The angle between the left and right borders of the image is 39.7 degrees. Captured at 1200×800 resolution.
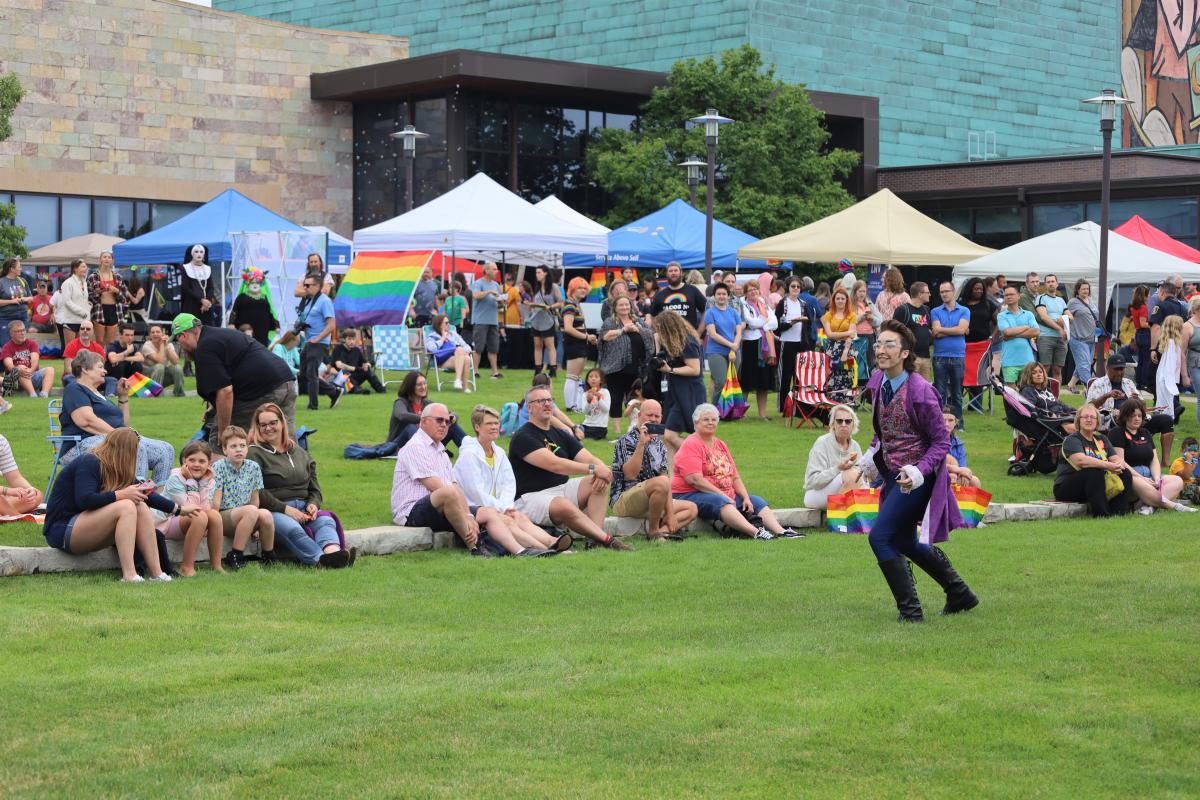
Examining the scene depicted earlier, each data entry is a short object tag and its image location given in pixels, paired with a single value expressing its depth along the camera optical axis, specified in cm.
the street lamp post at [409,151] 3192
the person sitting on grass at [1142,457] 1510
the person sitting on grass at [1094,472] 1478
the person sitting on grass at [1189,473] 1558
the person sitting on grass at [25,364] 2138
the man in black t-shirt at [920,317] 1902
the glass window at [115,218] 4003
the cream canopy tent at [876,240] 2345
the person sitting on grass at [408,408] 1593
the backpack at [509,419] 1744
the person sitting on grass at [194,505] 1083
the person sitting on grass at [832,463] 1395
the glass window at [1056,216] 4194
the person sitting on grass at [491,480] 1218
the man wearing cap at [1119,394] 1706
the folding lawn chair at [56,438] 1272
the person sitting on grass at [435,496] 1203
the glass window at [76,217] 3953
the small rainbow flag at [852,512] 1366
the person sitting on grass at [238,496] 1113
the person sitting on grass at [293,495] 1137
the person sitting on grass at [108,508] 1042
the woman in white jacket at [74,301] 2400
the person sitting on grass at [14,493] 1214
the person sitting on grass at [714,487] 1313
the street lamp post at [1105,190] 2433
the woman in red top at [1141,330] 2393
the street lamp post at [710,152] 2538
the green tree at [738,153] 4012
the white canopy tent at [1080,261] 2534
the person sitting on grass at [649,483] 1283
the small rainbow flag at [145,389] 1974
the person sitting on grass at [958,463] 1073
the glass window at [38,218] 3891
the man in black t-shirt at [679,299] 1972
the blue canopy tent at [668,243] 2994
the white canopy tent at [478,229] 2555
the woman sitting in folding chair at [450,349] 2323
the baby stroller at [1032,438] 1694
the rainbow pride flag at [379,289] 2512
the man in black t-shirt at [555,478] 1243
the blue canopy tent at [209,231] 2766
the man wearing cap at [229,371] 1224
